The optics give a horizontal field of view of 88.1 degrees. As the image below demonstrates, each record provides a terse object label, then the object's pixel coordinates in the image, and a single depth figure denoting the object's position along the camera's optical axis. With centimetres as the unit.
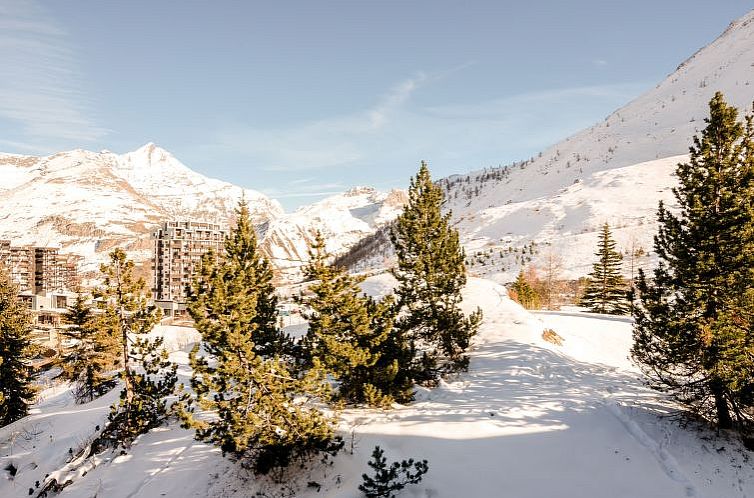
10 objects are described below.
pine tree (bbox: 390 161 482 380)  1786
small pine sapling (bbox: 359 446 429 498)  988
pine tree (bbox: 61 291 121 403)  2531
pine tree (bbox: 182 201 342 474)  1088
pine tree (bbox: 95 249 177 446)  1500
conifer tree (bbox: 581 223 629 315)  3831
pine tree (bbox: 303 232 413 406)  1323
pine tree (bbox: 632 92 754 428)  1105
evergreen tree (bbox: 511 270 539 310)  3693
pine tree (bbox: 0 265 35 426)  2530
